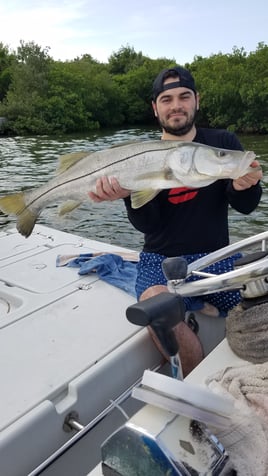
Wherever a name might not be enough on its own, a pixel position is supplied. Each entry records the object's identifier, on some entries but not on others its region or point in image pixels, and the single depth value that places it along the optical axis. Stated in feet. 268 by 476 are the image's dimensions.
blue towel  10.41
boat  5.92
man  8.78
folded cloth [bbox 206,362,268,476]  4.36
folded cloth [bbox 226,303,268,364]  6.04
